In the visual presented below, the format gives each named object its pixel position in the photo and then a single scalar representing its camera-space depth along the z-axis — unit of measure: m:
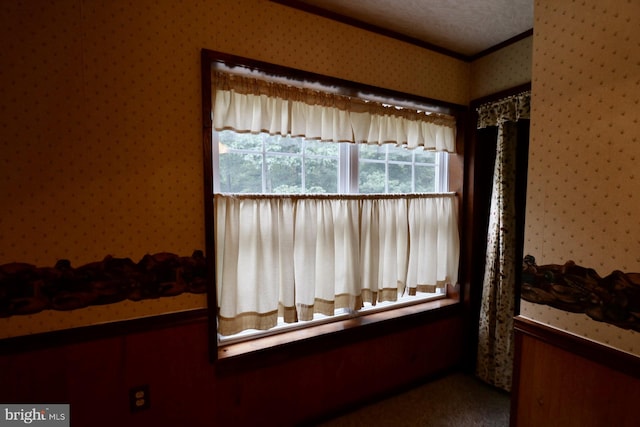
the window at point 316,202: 1.54
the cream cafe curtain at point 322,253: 1.56
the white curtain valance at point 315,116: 1.50
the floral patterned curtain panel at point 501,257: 2.05
